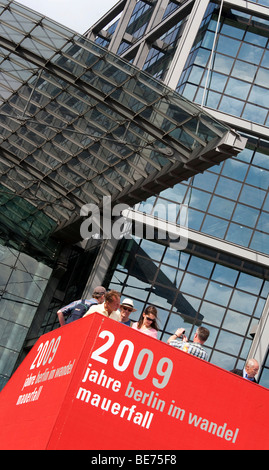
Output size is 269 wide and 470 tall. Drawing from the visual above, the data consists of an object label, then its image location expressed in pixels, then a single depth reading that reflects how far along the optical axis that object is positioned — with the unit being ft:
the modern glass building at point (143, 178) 86.79
